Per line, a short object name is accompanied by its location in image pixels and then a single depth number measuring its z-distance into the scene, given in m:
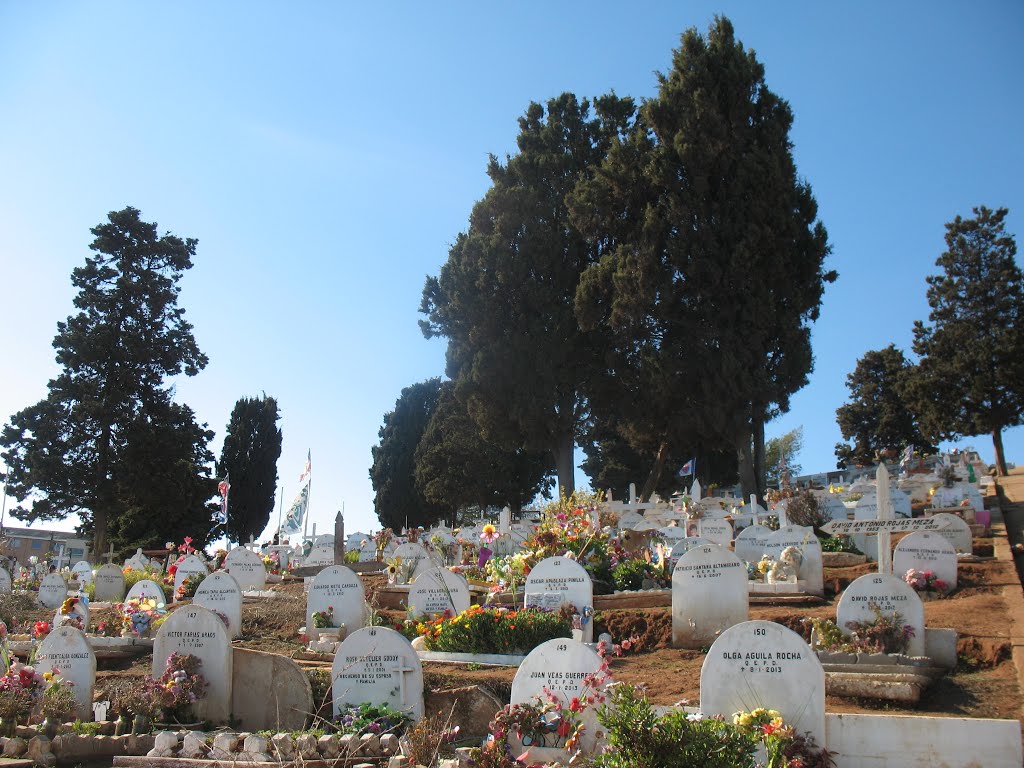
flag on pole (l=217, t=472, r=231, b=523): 25.63
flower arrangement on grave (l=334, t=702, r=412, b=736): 7.79
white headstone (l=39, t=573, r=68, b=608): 17.50
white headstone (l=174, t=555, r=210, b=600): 17.36
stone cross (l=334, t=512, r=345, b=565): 16.83
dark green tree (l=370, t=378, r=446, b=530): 41.09
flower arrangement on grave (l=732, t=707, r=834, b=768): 6.04
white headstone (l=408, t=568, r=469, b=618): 12.80
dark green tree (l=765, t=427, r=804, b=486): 49.66
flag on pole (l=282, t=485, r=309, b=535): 25.11
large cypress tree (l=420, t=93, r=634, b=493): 28.72
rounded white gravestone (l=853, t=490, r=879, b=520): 18.50
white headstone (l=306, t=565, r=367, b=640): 12.94
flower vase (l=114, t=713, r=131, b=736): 8.38
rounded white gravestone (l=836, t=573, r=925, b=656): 8.71
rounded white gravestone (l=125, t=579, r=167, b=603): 15.31
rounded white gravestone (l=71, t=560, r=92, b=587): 19.92
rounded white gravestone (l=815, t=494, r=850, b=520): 19.19
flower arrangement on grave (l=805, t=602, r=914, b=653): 8.60
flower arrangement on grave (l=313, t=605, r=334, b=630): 12.77
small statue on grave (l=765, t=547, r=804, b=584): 12.90
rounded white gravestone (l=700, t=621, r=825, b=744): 6.39
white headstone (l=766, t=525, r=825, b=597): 12.88
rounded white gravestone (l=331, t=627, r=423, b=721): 8.35
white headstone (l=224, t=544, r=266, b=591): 17.77
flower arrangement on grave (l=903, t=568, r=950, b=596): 11.56
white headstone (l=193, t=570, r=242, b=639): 13.45
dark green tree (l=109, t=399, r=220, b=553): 29.50
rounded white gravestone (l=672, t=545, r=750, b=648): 10.64
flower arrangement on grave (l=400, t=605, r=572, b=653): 10.65
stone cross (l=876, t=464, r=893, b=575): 10.85
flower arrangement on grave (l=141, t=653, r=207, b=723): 8.70
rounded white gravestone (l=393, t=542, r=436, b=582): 16.77
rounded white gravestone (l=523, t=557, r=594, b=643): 11.55
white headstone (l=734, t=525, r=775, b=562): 15.73
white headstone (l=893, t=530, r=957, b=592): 11.86
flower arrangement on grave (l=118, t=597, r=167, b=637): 12.55
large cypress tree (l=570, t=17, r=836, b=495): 25.48
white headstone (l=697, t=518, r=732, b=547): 17.73
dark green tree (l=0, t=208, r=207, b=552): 28.84
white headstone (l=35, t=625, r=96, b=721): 9.16
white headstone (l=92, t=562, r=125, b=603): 18.33
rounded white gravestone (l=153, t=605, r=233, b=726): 8.94
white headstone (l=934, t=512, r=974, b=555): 14.21
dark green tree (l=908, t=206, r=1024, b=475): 30.42
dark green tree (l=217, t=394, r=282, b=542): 39.12
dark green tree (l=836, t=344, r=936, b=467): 42.22
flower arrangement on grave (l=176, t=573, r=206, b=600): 16.78
